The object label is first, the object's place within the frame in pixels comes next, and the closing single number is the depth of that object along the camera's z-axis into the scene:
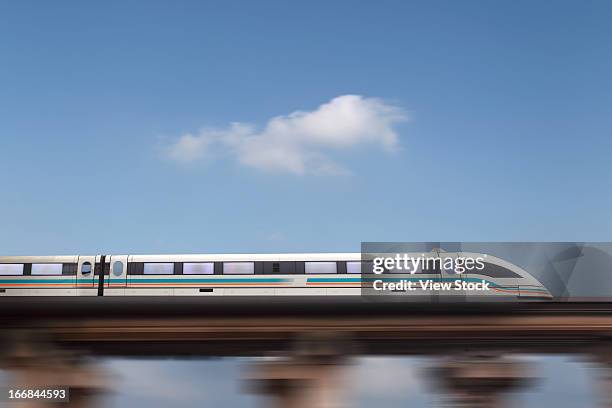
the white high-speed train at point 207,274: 53.84
